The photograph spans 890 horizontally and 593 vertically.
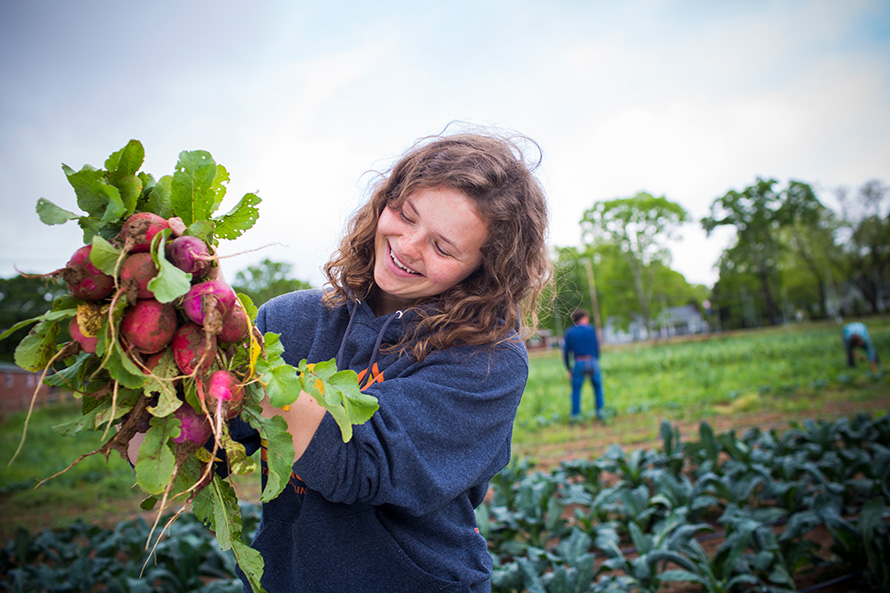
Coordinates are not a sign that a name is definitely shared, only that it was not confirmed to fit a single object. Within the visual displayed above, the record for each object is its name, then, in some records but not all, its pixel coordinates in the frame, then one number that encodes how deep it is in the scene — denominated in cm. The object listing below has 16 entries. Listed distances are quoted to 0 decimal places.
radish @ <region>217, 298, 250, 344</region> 90
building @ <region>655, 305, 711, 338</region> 6172
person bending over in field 1055
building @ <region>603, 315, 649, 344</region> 4526
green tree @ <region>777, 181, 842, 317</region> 3759
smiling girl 110
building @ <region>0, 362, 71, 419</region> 2179
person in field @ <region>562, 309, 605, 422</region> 834
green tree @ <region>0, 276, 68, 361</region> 1798
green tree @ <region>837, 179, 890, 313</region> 3544
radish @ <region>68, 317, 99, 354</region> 82
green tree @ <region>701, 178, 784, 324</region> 3866
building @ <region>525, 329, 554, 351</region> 4209
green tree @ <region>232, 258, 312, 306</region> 3275
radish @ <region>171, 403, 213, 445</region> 87
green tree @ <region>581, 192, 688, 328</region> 3925
